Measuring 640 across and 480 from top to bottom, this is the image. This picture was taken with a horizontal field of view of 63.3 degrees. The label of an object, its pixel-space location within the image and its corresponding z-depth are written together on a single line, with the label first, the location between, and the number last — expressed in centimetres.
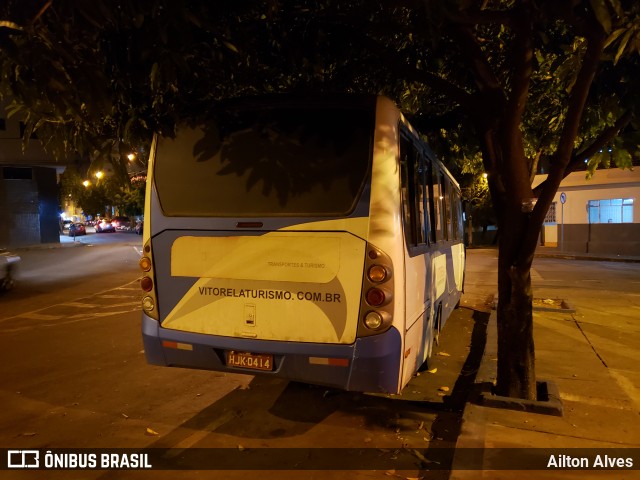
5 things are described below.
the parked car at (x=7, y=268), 1345
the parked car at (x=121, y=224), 6131
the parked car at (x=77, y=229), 4397
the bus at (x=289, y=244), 417
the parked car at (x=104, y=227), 5966
